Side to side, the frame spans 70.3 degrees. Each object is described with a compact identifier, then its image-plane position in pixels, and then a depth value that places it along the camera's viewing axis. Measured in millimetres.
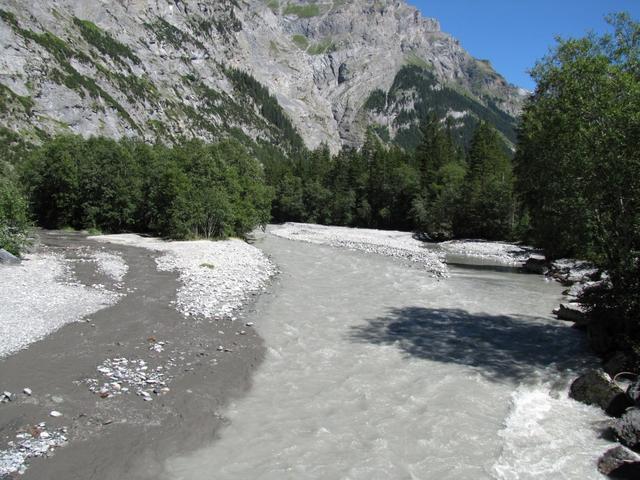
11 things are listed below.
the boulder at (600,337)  16672
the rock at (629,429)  10039
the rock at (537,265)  38056
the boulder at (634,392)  11422
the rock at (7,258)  25750
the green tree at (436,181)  75062
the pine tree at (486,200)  67938
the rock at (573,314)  19975
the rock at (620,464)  9047
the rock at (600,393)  11797
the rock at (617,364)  14461
